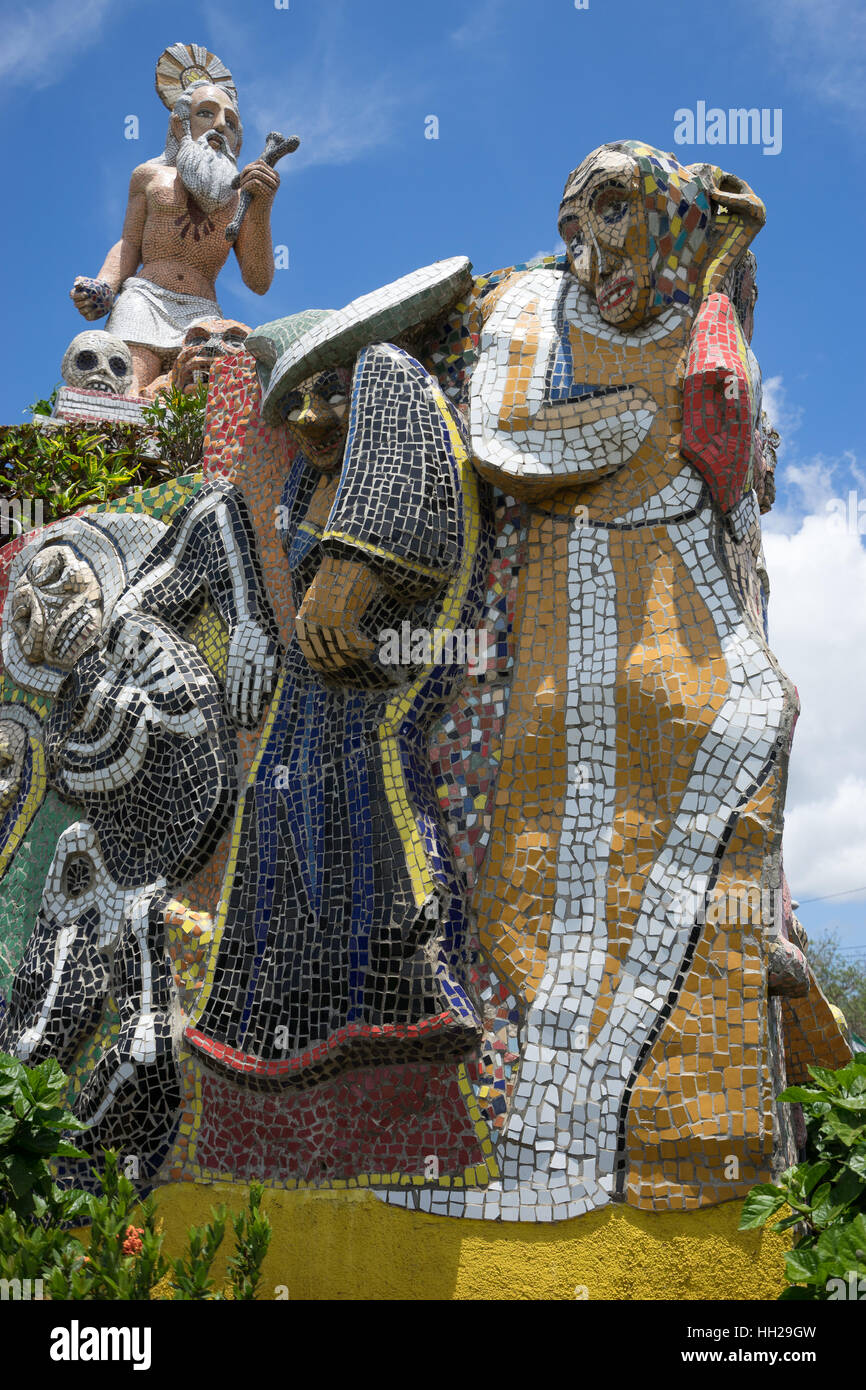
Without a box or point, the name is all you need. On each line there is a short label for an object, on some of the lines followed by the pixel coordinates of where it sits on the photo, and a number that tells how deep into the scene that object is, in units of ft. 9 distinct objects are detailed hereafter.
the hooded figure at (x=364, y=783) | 17.74
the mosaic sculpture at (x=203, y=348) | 29.89
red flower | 15.90
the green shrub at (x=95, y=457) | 26.71
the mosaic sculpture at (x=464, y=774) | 16.98
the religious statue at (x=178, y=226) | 38.81
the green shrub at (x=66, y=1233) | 13.56
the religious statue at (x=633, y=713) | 16.56
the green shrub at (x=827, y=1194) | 12.62
